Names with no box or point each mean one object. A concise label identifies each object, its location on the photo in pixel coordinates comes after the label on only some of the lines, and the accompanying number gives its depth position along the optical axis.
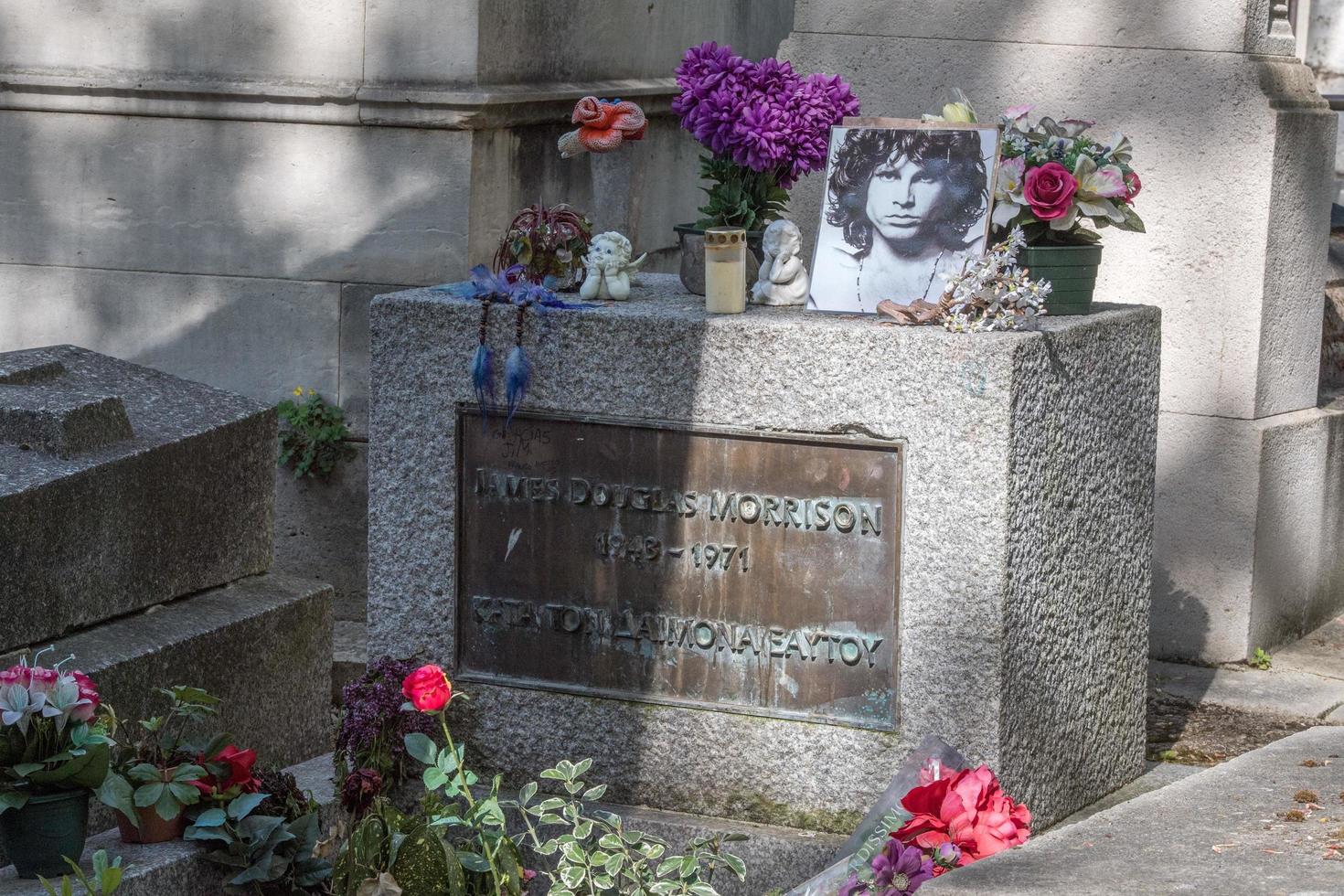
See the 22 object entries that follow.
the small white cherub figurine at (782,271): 3.98
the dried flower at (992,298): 3.61
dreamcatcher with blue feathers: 3.94
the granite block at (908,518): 3.64
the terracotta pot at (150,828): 3.70
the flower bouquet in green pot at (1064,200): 3.80
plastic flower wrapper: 3.32
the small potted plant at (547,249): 4.12
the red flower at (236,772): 3.80
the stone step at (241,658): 4.34
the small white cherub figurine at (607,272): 4.04
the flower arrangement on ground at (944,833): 3.10
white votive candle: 3.85
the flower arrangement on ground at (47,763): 3.44
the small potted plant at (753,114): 3.93
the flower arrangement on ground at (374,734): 3.99
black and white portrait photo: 3.81
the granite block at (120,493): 4.23
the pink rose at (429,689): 3.70
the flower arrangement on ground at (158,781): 3.61
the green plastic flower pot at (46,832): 3.50
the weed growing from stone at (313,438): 6.32
